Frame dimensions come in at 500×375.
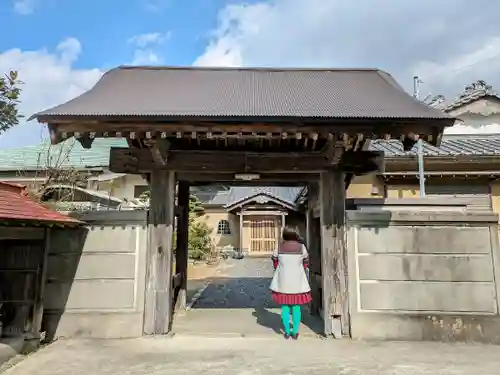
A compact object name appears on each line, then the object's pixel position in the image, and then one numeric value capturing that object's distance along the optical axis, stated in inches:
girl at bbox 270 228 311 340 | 215.2
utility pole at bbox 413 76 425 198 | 378.6
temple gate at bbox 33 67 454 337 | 182.9
